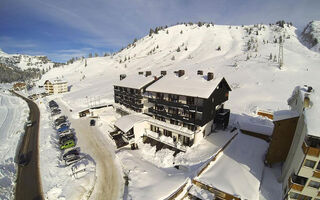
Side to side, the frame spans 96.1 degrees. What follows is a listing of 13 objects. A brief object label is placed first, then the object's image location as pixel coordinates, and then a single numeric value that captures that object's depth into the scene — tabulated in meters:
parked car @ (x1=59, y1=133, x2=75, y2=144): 31.56
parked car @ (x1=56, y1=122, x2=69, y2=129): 39.81
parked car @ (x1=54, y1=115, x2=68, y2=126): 41.99
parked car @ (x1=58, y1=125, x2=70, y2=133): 36.37
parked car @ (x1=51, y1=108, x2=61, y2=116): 51.25
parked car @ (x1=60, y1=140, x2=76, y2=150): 29.56
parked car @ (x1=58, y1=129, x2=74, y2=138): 35.36
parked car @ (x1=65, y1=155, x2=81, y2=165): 25.27
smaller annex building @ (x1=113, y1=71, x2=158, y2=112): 37.43
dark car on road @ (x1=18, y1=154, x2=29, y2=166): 25.45
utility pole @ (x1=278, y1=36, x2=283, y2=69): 69.79
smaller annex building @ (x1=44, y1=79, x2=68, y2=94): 92.71
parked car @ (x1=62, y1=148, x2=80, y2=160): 25.90
